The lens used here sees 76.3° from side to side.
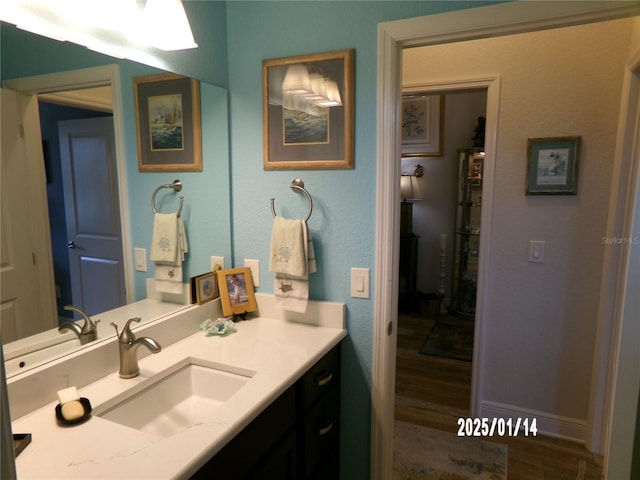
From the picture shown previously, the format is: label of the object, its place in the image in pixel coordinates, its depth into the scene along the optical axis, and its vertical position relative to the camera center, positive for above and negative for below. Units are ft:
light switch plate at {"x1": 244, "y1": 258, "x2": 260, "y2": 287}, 5.96 -1.26
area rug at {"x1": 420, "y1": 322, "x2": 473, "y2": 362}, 11.40 -4.73
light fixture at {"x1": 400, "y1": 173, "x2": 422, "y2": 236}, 15.06 -0.58
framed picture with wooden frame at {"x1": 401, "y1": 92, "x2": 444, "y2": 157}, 14.23 +2.00
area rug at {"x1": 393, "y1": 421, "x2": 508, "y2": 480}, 6.81 -4.81
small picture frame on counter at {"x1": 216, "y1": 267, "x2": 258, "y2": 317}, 5.74 -1.54
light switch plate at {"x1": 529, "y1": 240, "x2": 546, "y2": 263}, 7.48 -1.23
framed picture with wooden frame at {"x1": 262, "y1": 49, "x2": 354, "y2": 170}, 5.12 +0.92
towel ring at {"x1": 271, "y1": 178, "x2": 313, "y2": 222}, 5.42 -0.08
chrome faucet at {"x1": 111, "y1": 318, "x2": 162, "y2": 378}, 4.13 -1.72
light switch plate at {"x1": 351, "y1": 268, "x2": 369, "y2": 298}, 5.30 -1.30
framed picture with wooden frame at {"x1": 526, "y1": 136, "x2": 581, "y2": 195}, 7.05 +0.32
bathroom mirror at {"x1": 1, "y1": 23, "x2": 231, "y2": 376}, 3.83 -0.15
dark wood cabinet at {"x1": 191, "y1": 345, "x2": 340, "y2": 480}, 3.44 -2.55
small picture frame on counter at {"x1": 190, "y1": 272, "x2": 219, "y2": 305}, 5.51 -1.46
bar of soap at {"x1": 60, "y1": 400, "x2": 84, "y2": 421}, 3.31 -1.87
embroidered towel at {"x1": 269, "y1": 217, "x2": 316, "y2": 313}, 5.29 -1.25
